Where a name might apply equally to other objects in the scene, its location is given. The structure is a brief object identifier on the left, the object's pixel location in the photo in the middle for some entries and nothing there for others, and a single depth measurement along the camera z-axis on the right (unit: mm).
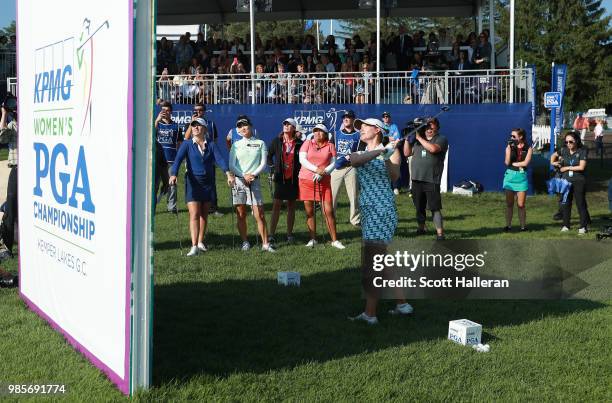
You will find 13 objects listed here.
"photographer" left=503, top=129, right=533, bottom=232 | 13836
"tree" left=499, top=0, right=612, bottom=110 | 66062
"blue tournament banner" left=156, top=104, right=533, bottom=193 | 19938
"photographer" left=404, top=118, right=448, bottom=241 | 12969
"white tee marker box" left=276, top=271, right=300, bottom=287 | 9227
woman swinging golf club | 7734
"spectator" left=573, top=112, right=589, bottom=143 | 41844
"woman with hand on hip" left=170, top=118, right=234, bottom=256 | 11297
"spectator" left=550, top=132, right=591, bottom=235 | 13875
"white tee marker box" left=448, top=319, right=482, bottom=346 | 6891
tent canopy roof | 28234
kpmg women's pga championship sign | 5602
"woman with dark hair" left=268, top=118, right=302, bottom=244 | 12383
